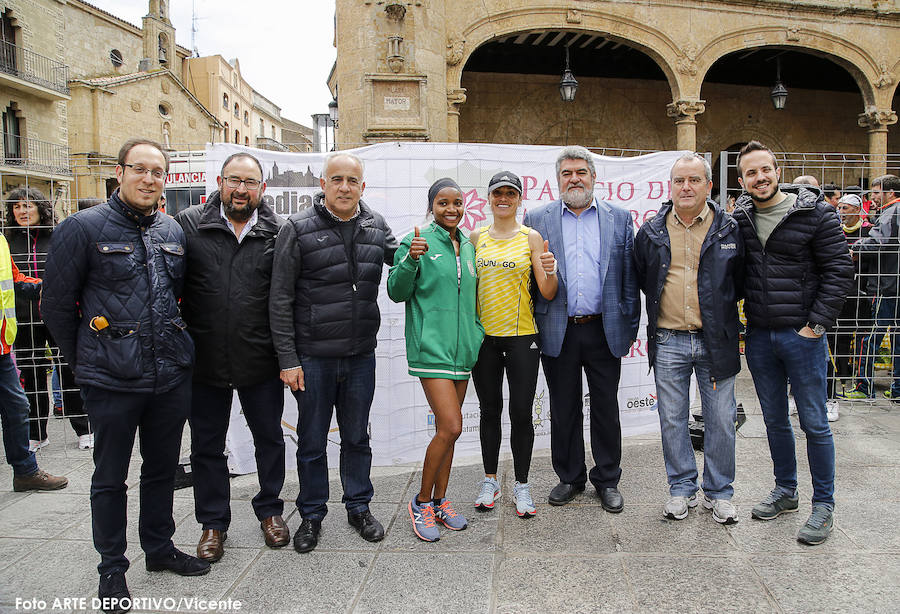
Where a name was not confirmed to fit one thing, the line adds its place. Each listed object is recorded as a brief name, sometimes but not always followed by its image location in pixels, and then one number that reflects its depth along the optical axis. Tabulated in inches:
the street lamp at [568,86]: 508.4
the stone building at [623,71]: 425.7
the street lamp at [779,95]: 565.6
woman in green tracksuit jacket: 127.3
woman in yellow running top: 134.9
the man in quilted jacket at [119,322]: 104.9
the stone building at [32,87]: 951.0
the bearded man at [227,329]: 121.8
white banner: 172.9
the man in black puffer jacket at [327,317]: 123.6
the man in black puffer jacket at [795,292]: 128.3
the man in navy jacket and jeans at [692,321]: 134.0
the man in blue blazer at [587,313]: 141.7
